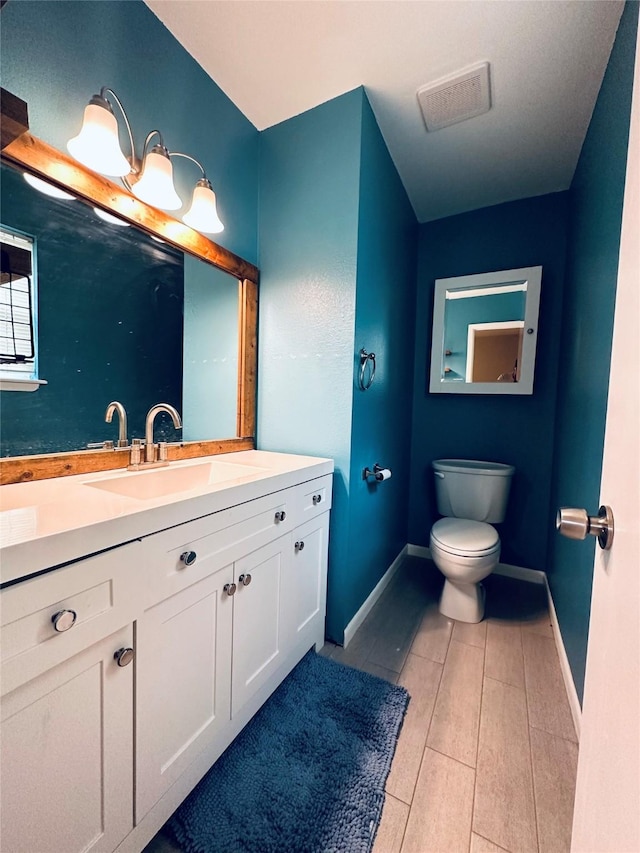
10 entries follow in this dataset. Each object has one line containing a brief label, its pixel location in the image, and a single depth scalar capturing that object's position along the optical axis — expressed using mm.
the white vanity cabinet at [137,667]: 558
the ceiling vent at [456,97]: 1353
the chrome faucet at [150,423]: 1242
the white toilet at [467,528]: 1658
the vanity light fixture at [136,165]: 907
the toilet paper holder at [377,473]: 1658
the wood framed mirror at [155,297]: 911
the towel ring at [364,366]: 1568
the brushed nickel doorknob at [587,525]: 533
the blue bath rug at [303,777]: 842
